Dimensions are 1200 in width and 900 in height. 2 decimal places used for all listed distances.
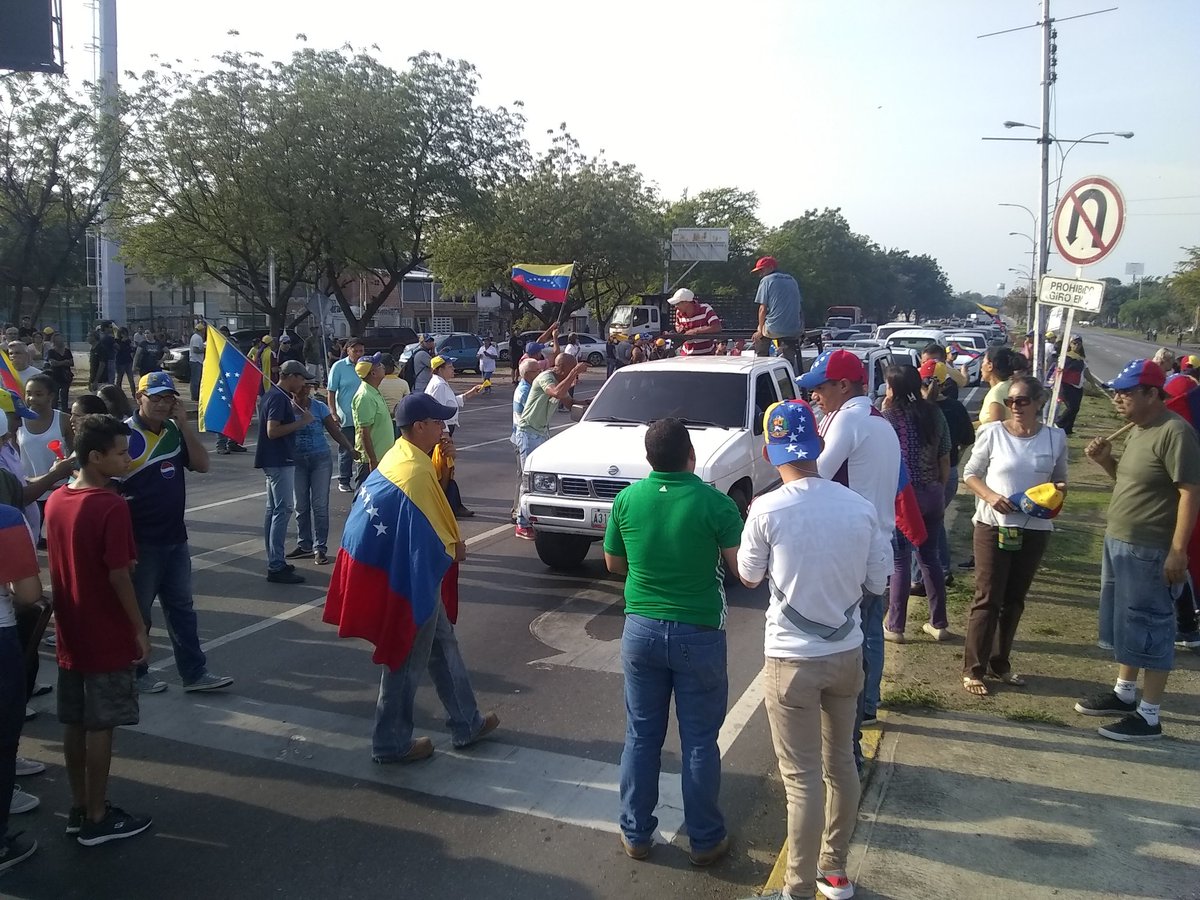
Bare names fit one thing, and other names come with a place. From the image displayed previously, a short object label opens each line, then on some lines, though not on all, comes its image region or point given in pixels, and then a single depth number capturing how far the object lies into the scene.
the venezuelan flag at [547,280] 16.33
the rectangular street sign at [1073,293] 6.95
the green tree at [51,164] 23.27
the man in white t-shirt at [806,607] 3.50
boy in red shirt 4.10
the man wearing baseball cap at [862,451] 4.82
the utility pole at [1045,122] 20.34
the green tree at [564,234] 42.28
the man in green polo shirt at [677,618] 3.76
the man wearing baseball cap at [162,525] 5.58
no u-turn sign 6.73
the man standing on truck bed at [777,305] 10.05
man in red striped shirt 12.30
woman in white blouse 5.50
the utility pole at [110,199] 24.58
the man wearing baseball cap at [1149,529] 4.79
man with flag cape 4.57
